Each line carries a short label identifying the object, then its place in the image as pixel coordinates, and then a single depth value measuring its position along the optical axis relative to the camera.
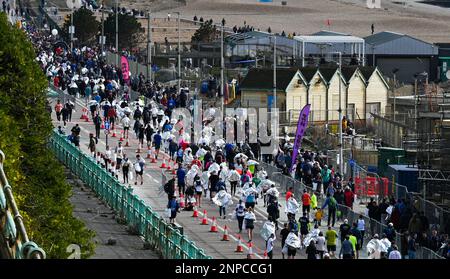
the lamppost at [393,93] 76.29
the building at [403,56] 102.00
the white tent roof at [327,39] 93.69
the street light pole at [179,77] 84.62
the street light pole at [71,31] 108.09
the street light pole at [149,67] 89.72
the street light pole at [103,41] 108.36
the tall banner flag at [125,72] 83.81
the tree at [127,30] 125.12
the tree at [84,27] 124.14
